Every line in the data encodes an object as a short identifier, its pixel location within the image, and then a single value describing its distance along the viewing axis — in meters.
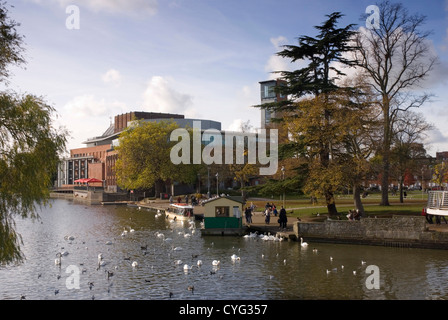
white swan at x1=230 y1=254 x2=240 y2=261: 28.95
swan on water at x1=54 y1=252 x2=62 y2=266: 28.42
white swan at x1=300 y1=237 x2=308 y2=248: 33.38
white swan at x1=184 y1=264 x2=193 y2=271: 26.08
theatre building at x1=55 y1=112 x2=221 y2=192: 140.94
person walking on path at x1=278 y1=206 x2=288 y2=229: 39.09
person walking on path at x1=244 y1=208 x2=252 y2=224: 44.12
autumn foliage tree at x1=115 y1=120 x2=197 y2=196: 87.81
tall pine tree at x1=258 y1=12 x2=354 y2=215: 43.02
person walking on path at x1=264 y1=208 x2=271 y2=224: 42.43
